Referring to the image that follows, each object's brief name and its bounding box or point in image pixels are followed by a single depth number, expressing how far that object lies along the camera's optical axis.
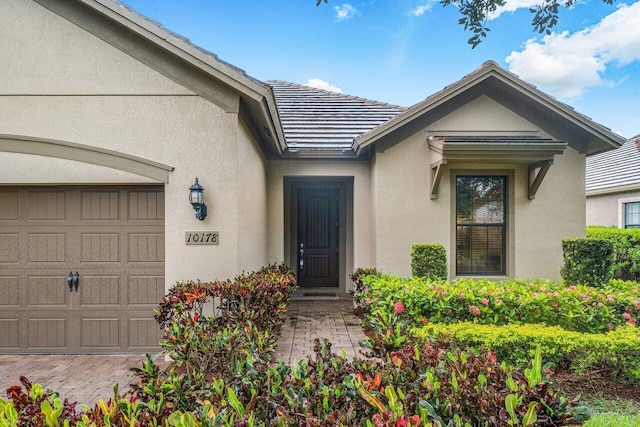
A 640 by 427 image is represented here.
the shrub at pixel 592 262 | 6.69
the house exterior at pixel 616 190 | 13.57
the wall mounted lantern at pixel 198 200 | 5.25
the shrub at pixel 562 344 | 4.47
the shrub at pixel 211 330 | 2.82
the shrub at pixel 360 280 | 7.27
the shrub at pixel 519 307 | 5.00
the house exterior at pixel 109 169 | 5.38
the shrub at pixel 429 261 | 7.41
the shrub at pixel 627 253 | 10.86
